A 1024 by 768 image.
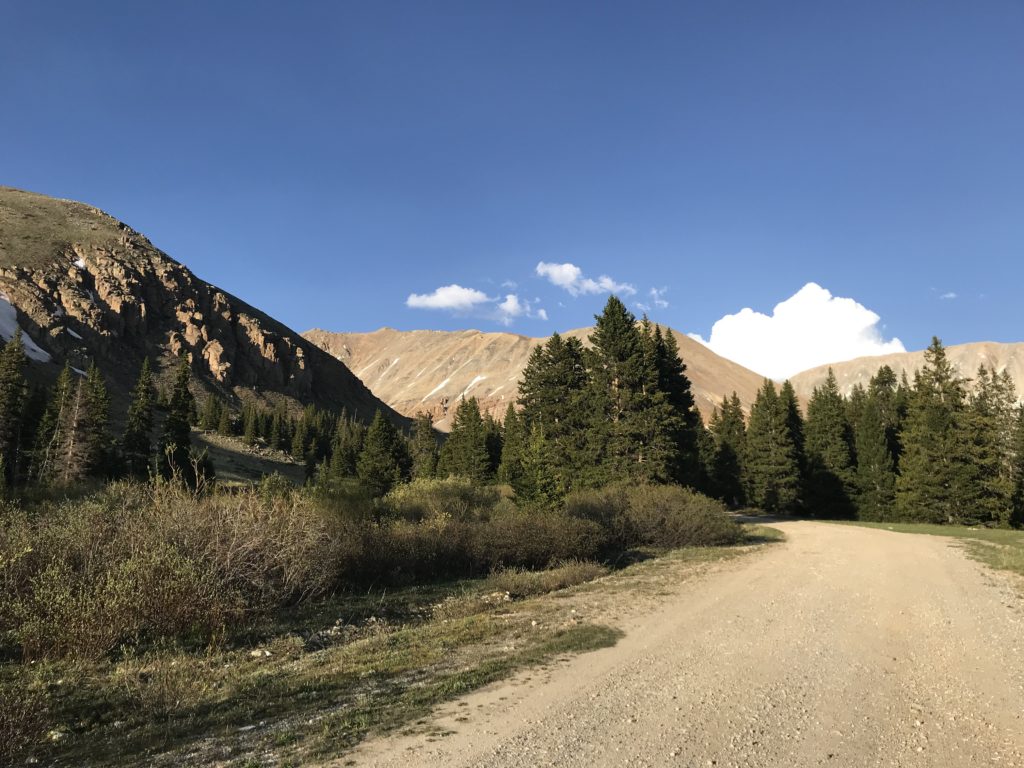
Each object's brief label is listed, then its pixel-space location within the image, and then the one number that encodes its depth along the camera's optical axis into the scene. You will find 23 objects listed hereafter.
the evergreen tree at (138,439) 51.12
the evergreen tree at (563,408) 35.09
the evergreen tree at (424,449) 62.34
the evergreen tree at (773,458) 47.62
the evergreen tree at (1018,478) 38.41
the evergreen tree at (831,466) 49.00
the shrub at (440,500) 23.78
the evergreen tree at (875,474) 46.03
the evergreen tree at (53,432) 41.34
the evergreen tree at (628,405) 32.59
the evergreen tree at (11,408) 47.09
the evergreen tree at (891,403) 53.06
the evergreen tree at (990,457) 36.06
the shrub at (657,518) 21.86
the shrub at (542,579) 14.46
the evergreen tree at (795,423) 51.06
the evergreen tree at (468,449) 55.47
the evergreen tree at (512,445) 44.91
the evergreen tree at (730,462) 55.97
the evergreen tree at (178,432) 52.46
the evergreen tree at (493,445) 57.99
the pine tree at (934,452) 37.31
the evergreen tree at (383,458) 53.38
